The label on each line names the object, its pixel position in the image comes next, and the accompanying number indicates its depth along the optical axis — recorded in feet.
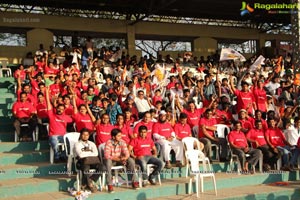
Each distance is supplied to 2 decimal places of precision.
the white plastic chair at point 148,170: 24.53
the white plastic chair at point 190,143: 28.02
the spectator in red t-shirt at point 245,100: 35.01
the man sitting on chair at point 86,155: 23.06
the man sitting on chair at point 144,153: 25.07
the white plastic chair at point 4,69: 45.12
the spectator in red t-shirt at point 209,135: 29.37
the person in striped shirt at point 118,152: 24.04
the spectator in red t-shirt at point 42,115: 29.84
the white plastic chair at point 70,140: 25.82
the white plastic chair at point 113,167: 23.82
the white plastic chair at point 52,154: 26.37
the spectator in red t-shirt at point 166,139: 27.45
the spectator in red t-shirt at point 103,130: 26.13
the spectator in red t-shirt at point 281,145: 29.71
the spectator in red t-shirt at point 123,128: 26.94
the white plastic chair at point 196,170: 24.38
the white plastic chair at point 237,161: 28.56
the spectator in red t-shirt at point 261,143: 29.60
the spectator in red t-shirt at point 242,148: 28.45
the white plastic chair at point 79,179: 23.09
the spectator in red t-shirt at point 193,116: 31.89
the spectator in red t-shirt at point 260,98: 36.14
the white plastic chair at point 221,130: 31.45
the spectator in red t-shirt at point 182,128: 29.78
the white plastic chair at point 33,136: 29.19
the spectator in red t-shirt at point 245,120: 31.81
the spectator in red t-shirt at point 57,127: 26.35
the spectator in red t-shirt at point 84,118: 28.37
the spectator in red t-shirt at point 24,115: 29.12
